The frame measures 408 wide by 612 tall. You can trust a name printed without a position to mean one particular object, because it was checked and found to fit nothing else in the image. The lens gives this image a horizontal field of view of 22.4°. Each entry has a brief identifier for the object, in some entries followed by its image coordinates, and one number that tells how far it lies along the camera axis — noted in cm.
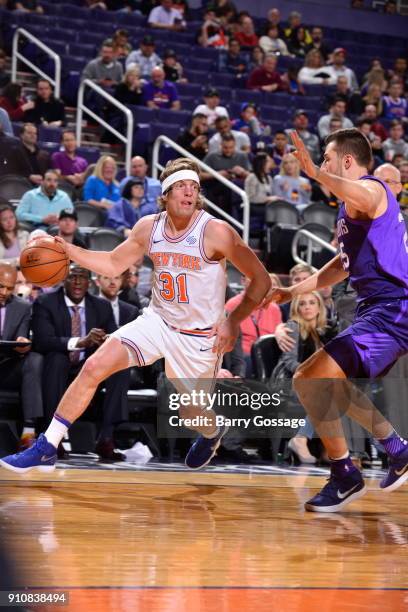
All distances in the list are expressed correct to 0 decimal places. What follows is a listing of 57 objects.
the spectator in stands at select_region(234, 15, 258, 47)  1792
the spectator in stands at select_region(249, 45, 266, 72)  1738
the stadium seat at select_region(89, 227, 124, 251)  995
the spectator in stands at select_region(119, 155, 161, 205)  1168
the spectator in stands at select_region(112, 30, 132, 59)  1518
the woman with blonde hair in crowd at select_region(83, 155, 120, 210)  1155
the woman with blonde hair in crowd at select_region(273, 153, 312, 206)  1330
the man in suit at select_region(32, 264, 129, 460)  783
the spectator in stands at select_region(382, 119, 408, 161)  1555
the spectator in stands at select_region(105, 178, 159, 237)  1111
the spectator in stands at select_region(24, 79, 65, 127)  1288
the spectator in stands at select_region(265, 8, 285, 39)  1852
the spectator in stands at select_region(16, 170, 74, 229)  1054
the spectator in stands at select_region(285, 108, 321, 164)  1507
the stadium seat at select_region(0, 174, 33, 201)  1122
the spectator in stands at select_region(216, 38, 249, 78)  1694
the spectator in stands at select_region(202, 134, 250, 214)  1317
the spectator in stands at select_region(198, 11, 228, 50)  1725
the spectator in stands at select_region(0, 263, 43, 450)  781
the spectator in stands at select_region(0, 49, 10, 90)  1311
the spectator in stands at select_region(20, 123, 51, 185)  1163
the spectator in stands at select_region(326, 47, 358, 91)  1798
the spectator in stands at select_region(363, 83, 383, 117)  1725
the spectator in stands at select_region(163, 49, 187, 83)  1554
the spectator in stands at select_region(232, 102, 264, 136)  1524
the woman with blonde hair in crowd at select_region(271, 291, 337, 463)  837
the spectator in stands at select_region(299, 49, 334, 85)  1786
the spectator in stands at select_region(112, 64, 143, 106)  1397
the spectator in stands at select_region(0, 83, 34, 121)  1252
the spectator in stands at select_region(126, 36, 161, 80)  1513
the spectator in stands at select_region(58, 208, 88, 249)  941
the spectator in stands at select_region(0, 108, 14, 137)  1139
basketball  589
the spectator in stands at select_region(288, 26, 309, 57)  1873
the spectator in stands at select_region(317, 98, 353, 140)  1580
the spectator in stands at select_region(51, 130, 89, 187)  1204
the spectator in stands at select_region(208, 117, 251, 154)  1355
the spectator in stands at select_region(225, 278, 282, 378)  927
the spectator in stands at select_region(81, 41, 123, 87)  1409
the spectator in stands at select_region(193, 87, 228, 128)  1457
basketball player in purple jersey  511
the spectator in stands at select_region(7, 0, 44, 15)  1487
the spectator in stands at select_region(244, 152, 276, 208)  1276
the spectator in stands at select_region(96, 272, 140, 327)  855
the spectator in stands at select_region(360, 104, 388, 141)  1614
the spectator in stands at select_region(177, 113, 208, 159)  1330
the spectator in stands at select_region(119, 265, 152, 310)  909
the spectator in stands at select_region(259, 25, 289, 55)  1822
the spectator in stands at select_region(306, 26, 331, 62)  1889
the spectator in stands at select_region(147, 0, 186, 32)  1698
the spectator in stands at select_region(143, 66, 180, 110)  1460
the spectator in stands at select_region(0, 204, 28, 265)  944
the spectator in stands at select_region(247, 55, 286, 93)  1680
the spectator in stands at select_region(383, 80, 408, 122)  1759
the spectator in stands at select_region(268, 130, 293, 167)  1465
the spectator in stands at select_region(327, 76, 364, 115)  1703
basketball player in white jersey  575
